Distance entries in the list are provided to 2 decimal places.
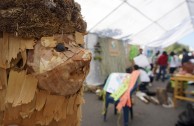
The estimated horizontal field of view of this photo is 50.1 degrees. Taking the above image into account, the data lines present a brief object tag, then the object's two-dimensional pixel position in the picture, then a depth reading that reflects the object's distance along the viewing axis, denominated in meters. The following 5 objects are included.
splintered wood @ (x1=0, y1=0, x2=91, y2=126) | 0.83
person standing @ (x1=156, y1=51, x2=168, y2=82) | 7.22
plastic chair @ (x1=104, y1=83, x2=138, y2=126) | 3.03
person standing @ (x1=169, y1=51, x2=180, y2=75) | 8.09
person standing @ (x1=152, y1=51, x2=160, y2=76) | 8.43
